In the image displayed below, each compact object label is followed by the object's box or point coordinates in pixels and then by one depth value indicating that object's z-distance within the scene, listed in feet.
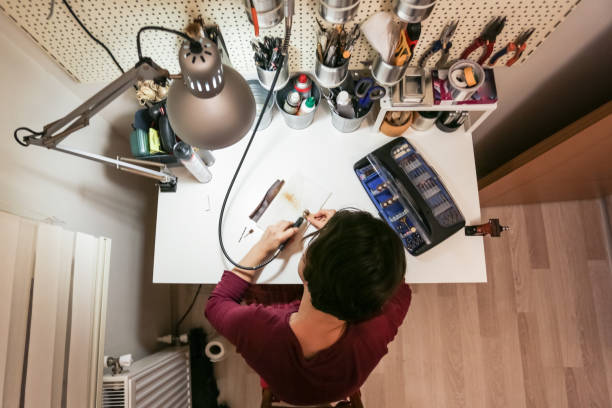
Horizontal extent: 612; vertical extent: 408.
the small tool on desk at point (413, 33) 2.70
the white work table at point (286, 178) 3.45
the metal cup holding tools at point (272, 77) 2.98
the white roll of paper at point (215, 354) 4.91
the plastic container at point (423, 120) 3.50
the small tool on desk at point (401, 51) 2.76
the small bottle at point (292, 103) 3.31
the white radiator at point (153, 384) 3.42
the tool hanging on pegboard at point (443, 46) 2.79
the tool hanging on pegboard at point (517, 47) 2.89
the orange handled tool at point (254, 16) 2.40
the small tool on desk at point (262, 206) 3.60
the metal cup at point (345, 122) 3.47
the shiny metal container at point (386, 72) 2.86
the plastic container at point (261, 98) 3.52
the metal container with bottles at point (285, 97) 3.47
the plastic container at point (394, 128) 3.56
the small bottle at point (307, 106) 3.43
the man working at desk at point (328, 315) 2.15
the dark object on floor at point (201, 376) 5.20
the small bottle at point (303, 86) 3.31
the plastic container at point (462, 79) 3.04
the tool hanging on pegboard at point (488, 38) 2.76
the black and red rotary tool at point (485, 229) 3.16
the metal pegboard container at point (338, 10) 2.38
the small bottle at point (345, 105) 3.30
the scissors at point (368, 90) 3.24
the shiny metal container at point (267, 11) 2.35
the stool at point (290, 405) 3.12
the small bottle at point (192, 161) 3.11
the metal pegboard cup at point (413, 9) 2.39
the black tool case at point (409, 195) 3.38
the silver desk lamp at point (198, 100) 1.65
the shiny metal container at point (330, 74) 2.90
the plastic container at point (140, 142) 3.40
